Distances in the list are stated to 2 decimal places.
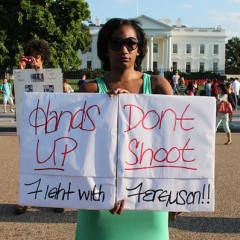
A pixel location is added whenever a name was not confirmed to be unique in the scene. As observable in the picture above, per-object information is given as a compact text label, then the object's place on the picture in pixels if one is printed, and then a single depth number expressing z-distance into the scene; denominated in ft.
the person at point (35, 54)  15.75
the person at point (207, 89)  81.61
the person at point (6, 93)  66.44
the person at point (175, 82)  100.56
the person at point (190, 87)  75.57
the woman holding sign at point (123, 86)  7.05
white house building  372.17
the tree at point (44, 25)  102.58
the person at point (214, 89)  73.65
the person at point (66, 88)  52.25
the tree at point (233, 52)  405.18
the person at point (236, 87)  76.43
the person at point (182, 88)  87.21
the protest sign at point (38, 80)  15.28
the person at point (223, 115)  38.24
